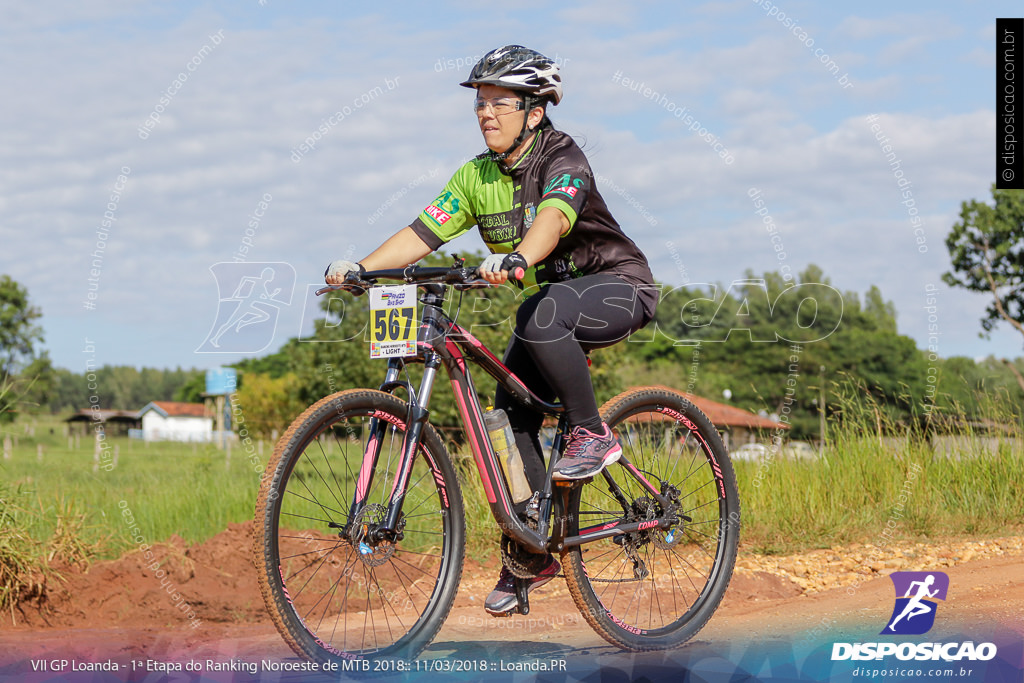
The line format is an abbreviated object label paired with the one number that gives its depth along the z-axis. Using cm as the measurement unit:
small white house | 10200
